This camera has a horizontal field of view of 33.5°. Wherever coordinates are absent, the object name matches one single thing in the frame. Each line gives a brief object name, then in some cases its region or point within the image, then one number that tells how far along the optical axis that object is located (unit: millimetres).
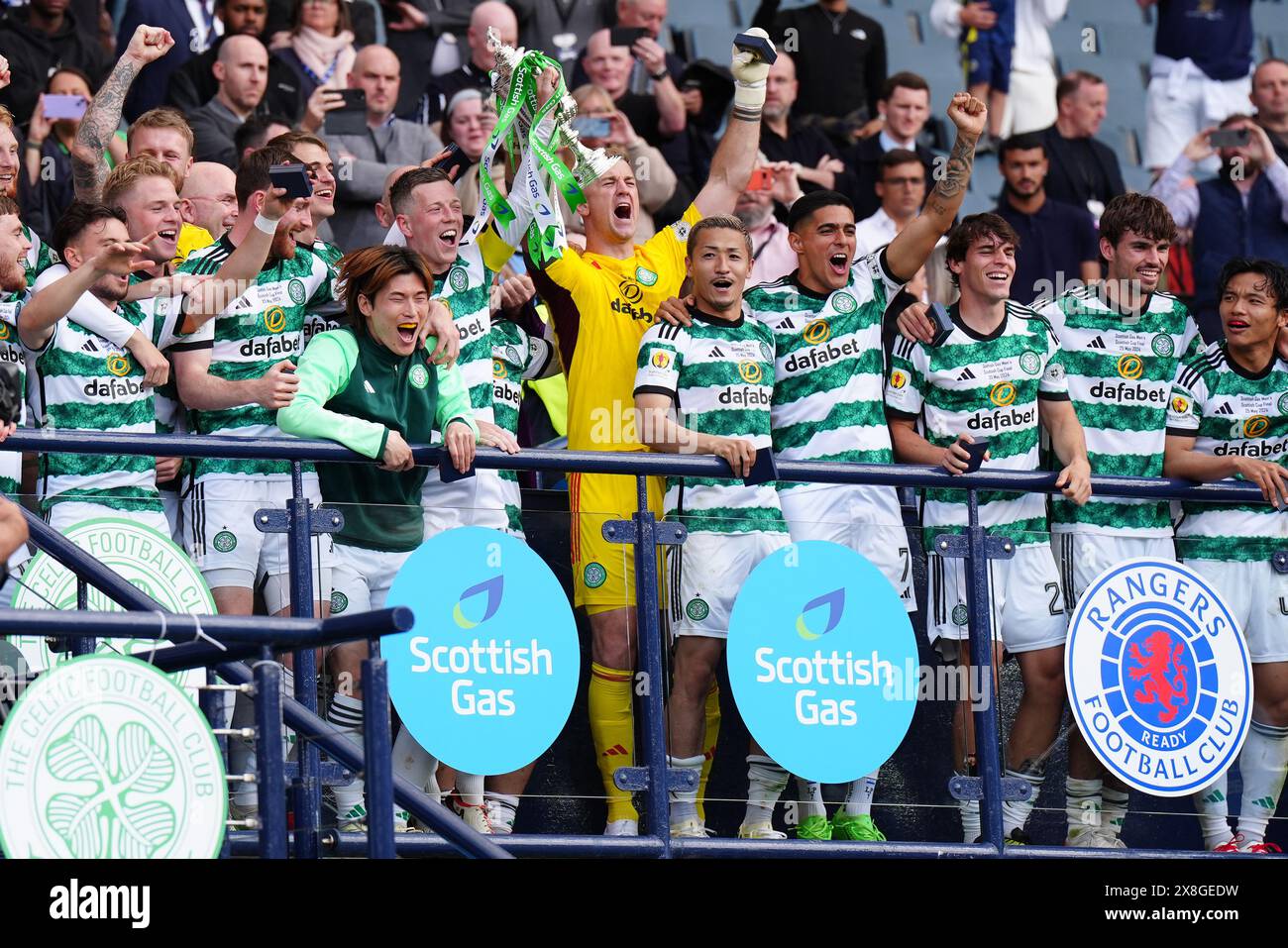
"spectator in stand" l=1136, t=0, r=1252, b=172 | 13219
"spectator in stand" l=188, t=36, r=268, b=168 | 9953
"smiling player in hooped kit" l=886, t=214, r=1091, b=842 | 7262
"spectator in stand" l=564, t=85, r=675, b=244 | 9969
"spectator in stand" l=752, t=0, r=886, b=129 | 11664
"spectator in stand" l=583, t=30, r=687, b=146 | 10812
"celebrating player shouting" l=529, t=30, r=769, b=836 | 6688
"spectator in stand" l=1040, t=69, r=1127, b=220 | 11930
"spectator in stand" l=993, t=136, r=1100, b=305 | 10820
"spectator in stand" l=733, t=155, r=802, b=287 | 9914
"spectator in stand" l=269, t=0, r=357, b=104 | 10719
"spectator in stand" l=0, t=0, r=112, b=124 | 10211
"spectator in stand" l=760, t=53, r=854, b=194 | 10883
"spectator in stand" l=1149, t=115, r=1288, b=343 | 11586
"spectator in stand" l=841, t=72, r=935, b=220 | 11070
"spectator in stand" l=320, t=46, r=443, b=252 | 9570
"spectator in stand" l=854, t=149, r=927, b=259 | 10266
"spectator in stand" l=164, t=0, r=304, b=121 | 10305
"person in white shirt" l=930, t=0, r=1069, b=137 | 12852
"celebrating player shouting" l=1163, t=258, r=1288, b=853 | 7410
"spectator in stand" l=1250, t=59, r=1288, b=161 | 12523
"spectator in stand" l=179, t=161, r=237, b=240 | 8289
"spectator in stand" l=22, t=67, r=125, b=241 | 9586
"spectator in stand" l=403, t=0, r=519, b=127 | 10773
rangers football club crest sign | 7148
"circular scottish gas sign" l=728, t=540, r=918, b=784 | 6758
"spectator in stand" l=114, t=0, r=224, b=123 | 10430
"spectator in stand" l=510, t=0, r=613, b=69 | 11445
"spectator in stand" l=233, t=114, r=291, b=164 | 9307
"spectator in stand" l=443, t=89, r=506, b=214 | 9914
